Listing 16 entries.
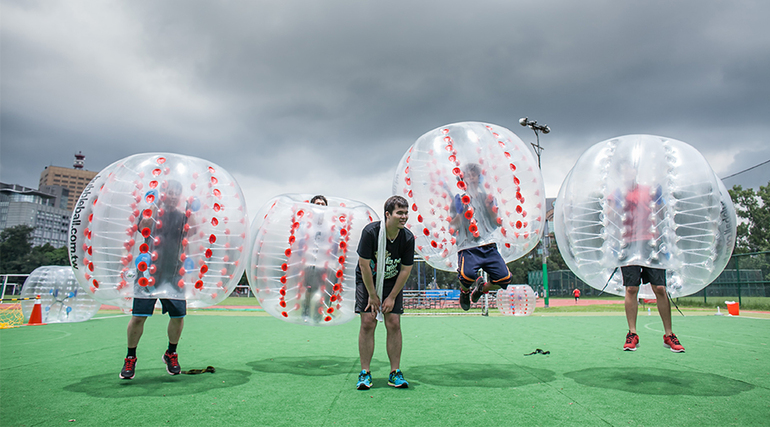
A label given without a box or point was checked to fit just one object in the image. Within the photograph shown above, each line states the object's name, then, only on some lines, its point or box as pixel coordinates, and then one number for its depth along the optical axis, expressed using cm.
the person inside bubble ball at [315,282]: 406
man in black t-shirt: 360
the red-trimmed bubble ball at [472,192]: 368
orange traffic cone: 1034
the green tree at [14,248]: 5406
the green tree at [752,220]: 2726
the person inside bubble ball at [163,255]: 353
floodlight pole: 1841
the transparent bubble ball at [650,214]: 370
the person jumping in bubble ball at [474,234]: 355
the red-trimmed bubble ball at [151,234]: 353
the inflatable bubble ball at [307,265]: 407
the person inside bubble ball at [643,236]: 374
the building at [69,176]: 15450
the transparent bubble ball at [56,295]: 1055
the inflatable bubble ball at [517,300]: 1439
